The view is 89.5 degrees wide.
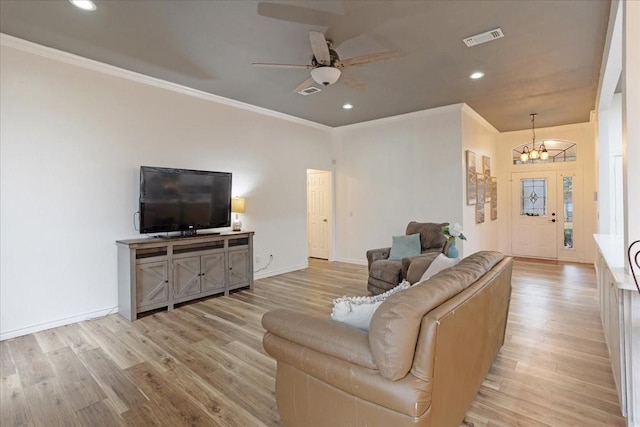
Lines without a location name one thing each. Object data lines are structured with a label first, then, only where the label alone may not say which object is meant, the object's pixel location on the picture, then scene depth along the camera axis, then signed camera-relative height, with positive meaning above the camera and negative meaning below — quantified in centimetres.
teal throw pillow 453 -46
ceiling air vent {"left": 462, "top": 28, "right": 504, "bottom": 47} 313 +177
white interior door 759 +10
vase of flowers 376 -23
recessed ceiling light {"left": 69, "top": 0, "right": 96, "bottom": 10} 263 +177
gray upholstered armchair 409 -62
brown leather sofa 136 -68
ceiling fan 282 +144
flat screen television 403 +23
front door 744 -3
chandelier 652 +133
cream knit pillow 172 -51
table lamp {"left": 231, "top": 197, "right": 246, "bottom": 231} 514 +15
